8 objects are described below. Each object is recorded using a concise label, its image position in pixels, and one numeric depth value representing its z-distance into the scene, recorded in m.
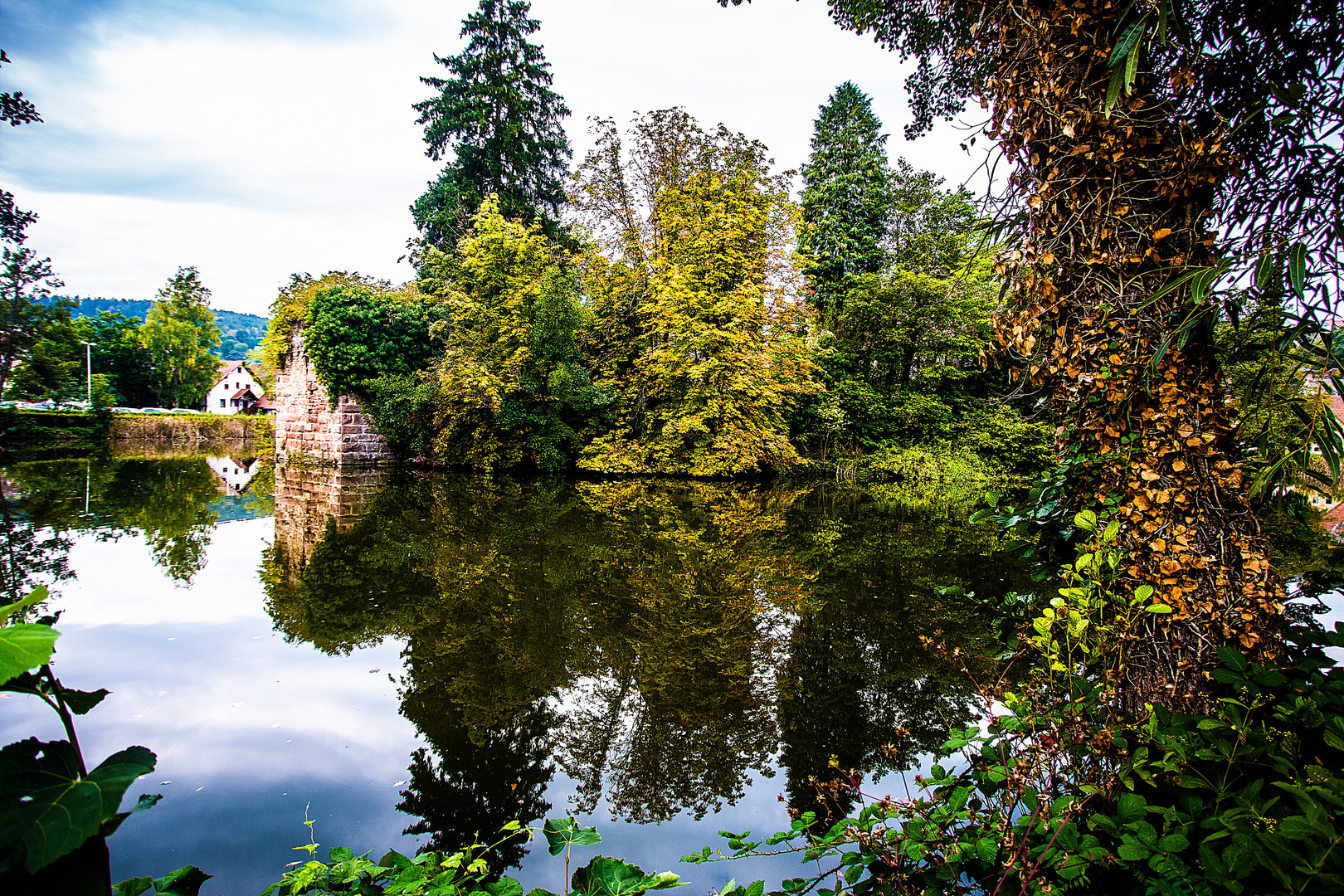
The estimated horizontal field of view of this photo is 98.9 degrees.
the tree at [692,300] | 13.62
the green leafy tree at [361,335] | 15.09
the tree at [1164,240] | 1.66
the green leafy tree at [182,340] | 36.78
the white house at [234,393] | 54.62
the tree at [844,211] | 18.05
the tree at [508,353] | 13.41
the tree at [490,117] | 19.91
